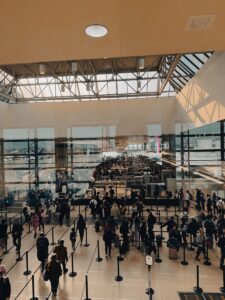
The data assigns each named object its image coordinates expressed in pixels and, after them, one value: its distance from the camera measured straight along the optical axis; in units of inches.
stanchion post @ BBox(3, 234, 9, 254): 343.9
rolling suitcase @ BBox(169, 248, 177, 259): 318.0
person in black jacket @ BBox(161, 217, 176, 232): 347.0
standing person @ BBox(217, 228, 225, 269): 288.6
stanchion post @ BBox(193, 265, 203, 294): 244.2
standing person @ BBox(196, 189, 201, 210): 534.6
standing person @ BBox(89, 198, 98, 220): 488.1
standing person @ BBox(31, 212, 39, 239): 418.6
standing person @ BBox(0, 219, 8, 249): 342.0
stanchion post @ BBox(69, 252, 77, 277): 279.9
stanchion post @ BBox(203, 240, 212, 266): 299.6
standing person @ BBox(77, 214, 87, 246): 371.6
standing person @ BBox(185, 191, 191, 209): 558.3
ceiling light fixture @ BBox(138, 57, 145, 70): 491.9
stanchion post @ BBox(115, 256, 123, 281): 269.4
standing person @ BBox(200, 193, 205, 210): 529.2
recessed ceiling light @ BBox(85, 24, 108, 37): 106.1
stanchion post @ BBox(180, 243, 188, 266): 302.5
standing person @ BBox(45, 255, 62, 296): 234.2
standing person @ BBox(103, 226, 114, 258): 325.4
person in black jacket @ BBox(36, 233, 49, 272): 285.1
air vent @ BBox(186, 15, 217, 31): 100.9
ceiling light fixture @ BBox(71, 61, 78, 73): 541.8
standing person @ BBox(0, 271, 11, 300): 198.4
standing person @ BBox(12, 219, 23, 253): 331.3
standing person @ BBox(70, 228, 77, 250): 352.5
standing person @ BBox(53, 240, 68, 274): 275.0
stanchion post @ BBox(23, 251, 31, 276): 283.7
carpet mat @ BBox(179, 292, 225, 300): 231.9
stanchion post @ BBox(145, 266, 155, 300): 232.2
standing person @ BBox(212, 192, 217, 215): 484.4
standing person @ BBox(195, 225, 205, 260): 311.3
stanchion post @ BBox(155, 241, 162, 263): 313.1
